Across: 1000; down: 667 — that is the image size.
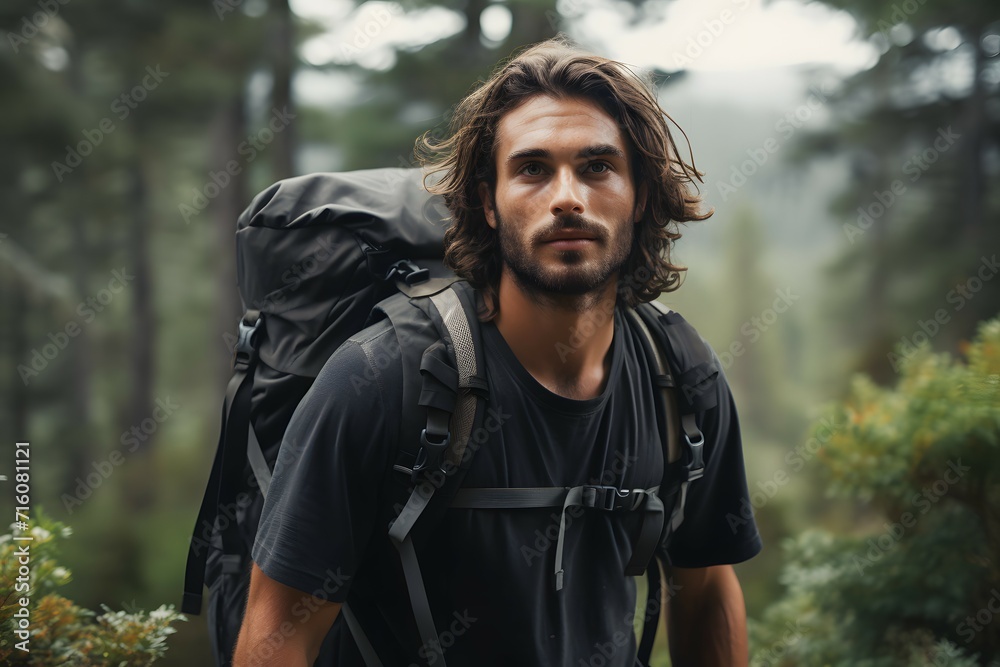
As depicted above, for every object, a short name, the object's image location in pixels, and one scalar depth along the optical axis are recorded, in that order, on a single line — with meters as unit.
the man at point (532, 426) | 2.04
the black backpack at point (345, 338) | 2.19
